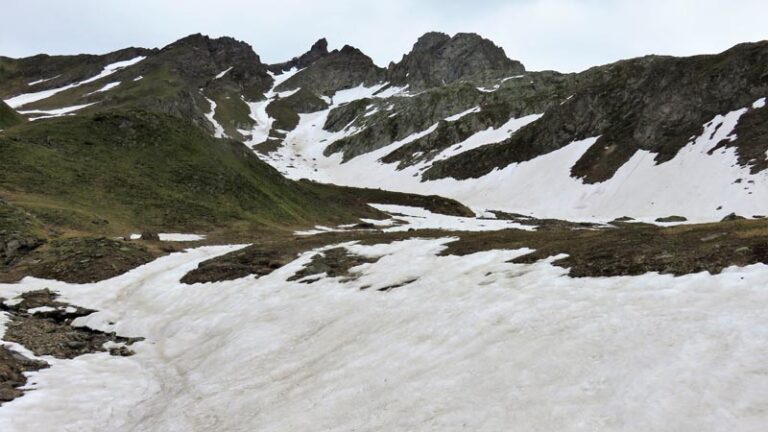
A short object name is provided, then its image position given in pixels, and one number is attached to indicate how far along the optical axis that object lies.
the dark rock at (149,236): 39.09
